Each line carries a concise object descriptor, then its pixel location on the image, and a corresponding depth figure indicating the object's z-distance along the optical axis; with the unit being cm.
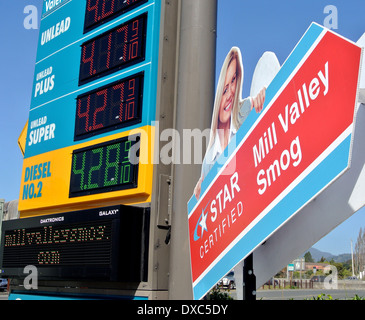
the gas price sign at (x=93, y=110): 716
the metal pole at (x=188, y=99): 655
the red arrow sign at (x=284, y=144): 378
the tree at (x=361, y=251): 7049
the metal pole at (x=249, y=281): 514
